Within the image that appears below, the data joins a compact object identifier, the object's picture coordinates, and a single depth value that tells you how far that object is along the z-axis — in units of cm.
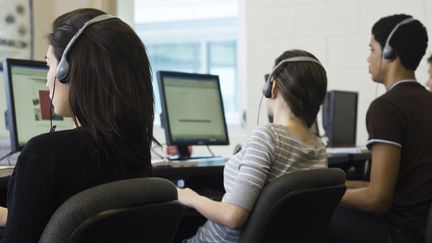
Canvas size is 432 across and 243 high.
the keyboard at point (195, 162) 202
